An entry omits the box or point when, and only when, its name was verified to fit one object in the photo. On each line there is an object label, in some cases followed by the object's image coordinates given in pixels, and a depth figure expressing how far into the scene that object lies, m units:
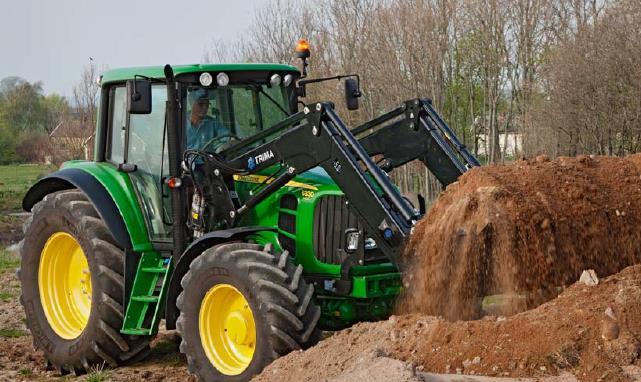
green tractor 12.17
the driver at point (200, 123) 14.04
